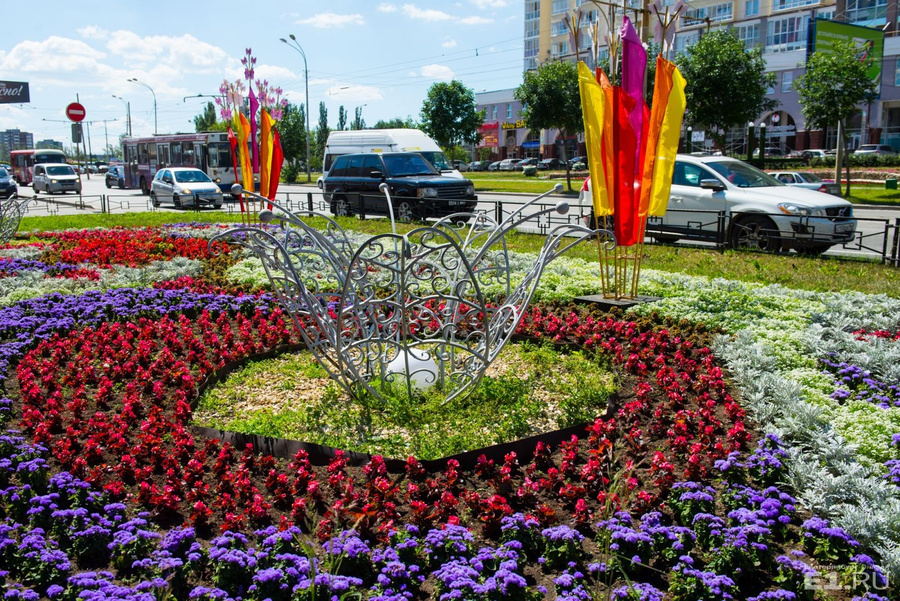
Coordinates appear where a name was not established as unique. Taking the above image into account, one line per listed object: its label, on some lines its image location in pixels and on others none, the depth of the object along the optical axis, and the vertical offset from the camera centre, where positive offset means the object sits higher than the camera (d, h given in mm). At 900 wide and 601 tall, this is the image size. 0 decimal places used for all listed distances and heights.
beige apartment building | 49406 +9961
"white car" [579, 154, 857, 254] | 11984 -392
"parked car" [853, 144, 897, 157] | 45312 +2264
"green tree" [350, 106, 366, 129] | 68819 +6061
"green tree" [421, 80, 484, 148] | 49562 +5006
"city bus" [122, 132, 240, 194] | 31984 +1559
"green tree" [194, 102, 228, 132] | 76812 +7333
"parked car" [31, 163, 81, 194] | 42562 +593
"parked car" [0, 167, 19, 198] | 33781 +157
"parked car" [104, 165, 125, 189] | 45781 +781
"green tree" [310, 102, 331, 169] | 66562 +5010
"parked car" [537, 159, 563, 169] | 57562 +1819
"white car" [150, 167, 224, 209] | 26062 +28
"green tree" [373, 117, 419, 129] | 65762 +5887
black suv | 18578 +41
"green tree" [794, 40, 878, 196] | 25219 +3388
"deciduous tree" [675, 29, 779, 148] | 29906 +4307
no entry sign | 21625 +2240
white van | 23484 +1541
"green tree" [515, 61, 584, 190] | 36031 +4404
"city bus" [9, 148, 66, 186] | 51719 +2106
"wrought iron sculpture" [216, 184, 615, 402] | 4680 -862
